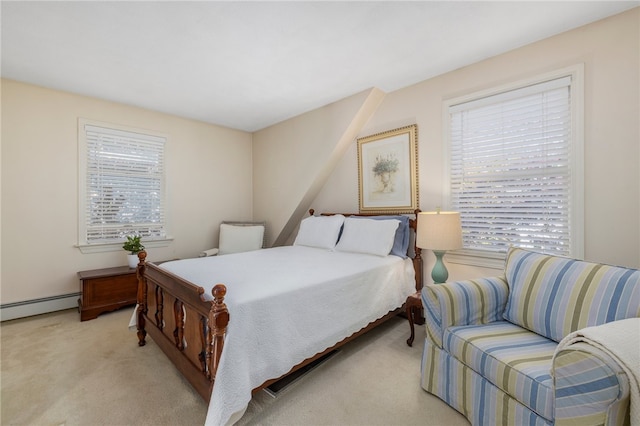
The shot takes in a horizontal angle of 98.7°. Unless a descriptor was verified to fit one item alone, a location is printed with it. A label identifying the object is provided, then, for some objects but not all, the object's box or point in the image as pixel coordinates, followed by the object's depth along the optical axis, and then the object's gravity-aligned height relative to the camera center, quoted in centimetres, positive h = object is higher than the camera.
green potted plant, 322 -41
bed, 137 -60
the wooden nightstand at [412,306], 226 -79
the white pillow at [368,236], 267 -25
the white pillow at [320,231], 312 -23
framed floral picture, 296 +47
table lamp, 222 -16
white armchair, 392 -37
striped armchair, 95 -63
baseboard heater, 279 -99
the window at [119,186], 320 +34
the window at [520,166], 208 +38
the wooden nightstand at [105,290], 287 -85
